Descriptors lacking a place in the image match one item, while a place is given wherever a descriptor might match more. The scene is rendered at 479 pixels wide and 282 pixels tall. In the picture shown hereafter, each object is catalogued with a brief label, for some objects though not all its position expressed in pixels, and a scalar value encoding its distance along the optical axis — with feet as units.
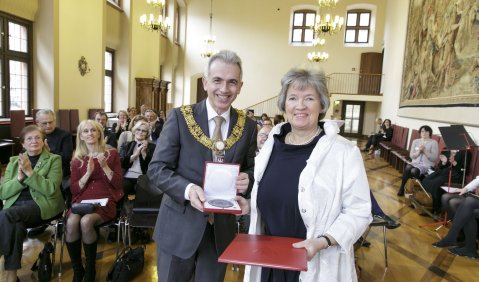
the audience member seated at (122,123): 24.65
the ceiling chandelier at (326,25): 38.29
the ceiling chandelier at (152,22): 34.94
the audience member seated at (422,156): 22.26
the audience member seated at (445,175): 18.30
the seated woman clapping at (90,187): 9.82
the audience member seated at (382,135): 41.57
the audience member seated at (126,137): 17.29
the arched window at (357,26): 62.23
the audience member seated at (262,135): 16.23
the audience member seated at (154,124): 23.25
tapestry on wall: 19.80
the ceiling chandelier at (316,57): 47.97
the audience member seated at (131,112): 32.50
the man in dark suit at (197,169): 5.32
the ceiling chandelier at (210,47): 56.33
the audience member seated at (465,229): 13.88
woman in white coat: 4.57
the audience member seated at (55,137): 14.74
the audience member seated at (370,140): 47.68
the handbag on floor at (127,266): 9.82
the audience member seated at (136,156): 14.33
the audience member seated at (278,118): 26.47
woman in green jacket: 9.44
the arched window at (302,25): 63.67
